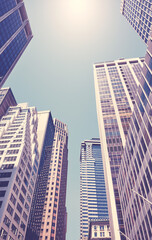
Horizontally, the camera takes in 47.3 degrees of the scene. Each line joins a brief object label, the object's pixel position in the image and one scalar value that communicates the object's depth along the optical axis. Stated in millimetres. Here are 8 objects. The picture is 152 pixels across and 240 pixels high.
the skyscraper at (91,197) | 153625
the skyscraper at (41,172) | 107812
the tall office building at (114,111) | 66481
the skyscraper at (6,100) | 125175
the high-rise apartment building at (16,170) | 60088
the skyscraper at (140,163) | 33422
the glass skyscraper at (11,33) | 74706
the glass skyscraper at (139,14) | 82375
